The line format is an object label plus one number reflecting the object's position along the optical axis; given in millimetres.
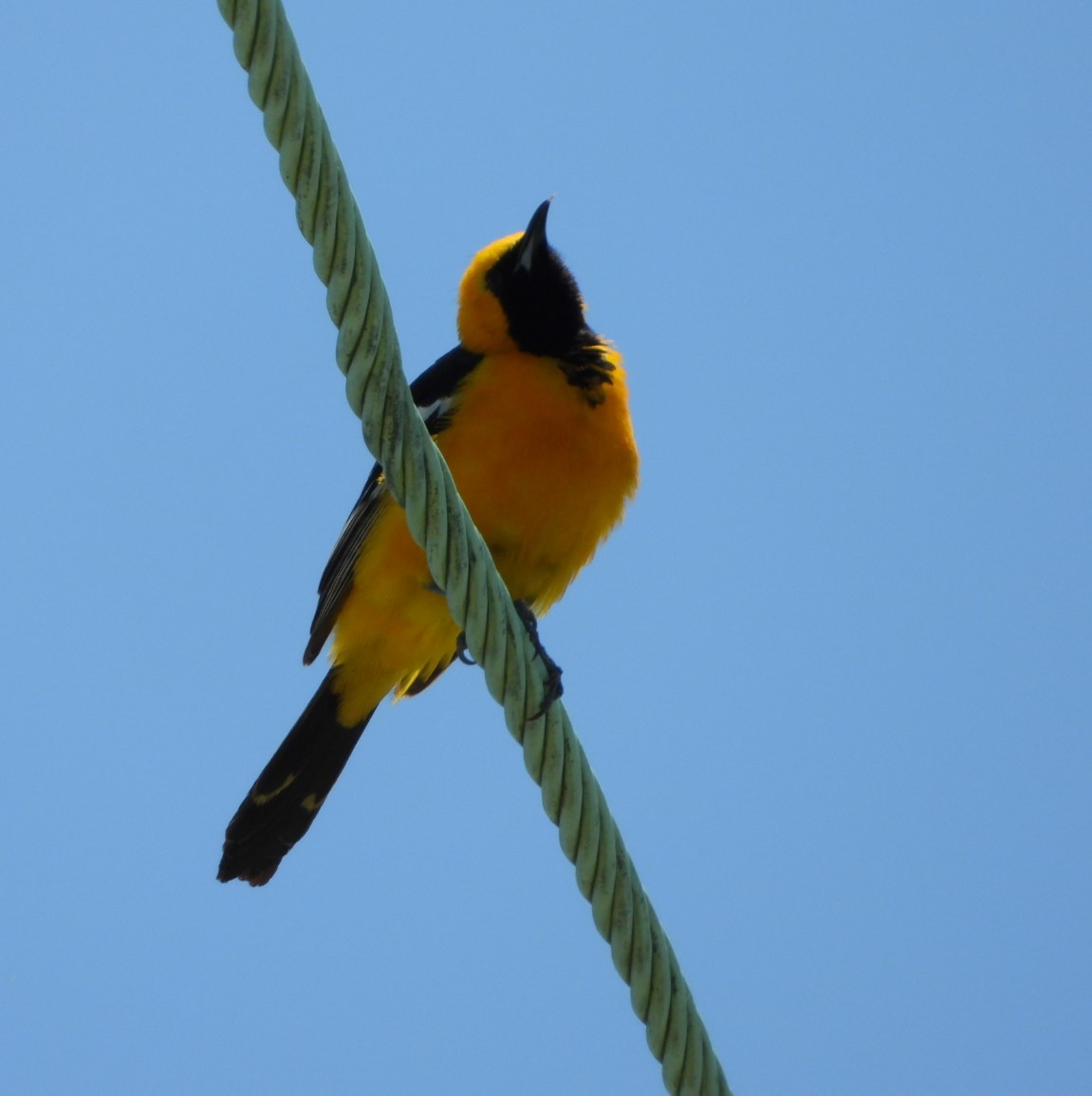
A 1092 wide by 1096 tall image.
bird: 9141
